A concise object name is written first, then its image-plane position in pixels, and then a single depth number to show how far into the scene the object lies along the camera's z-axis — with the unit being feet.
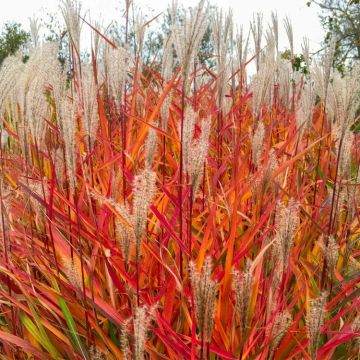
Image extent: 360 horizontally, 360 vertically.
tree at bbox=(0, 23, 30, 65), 65.28
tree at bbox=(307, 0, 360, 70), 20.02
